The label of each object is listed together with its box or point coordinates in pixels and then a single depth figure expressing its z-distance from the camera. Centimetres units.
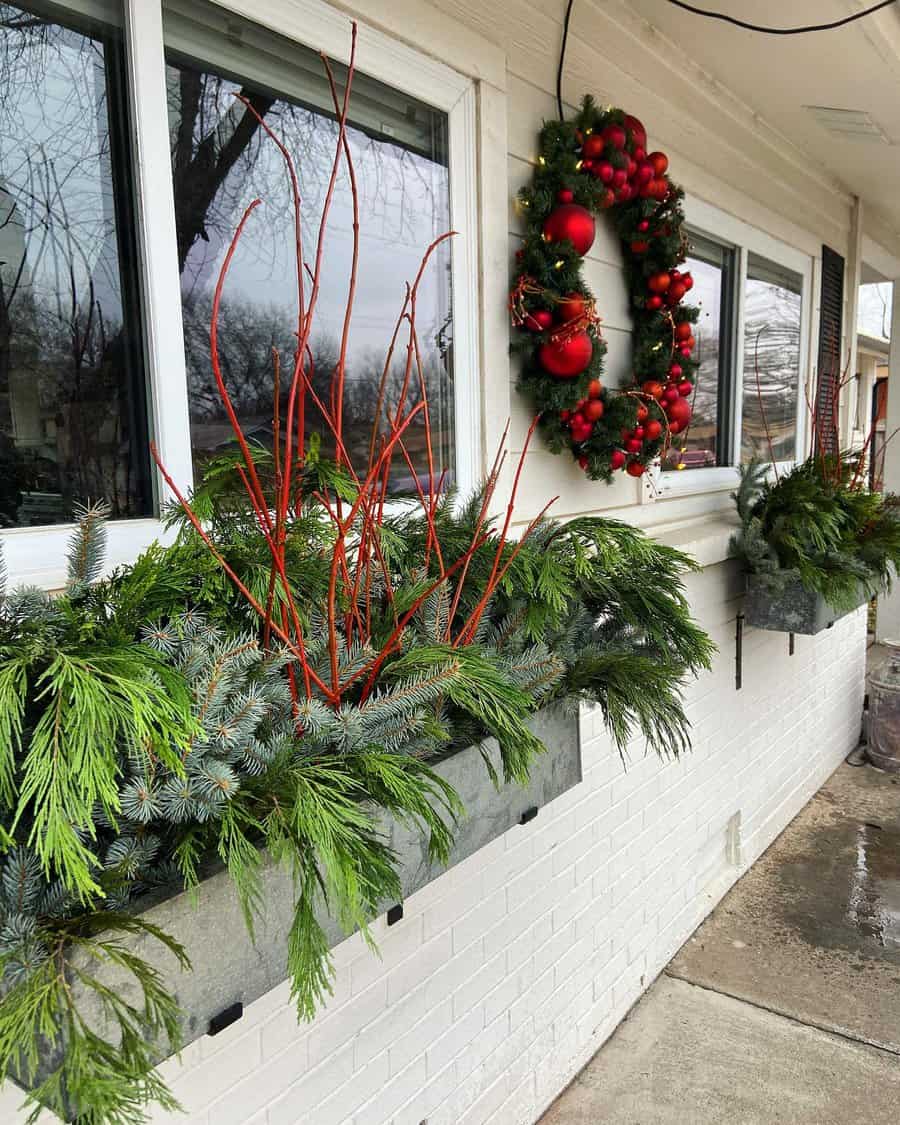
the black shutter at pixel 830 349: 388
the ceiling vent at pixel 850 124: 299
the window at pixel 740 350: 295
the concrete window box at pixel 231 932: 78
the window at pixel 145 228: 121
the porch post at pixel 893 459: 542
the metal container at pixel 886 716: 420
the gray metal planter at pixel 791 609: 282
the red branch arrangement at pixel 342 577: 94
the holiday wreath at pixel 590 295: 197
